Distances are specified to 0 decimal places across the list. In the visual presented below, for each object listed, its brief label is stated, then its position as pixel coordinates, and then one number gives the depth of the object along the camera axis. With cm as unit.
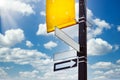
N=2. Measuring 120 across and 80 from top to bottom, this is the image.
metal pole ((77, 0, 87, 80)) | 436
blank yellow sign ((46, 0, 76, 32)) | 454
